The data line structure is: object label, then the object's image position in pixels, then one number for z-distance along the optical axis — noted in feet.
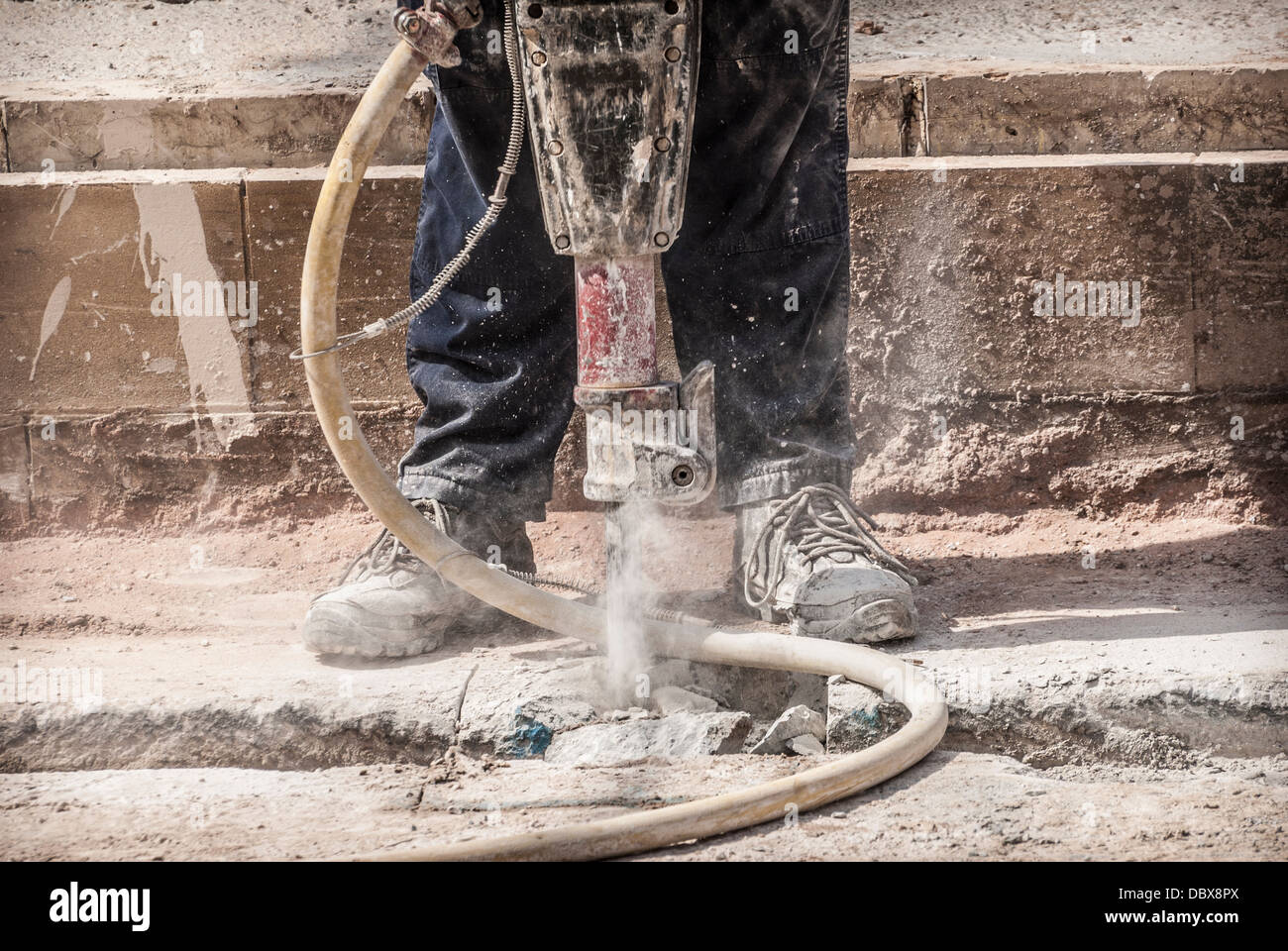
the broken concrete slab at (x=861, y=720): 11.37
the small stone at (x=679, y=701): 12.13
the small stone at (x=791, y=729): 11.57
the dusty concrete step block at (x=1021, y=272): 17.19
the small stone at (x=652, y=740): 11.21
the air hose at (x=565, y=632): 8.95
